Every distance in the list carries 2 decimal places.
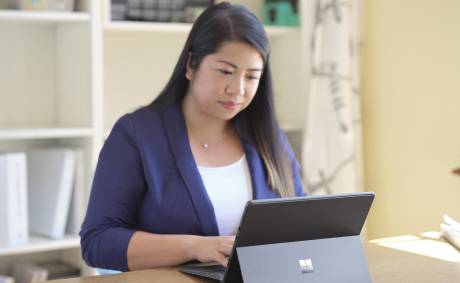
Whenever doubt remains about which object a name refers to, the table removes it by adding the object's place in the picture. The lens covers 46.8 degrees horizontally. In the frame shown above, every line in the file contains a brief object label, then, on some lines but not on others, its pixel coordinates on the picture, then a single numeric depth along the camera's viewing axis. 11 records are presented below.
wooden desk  1.07
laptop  0.93
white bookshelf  2.00
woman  1.29
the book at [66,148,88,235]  2.06
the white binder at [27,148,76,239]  2.02
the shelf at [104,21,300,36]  2.09
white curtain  2.25
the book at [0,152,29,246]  1.90
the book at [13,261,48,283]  2.07
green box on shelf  2.49
